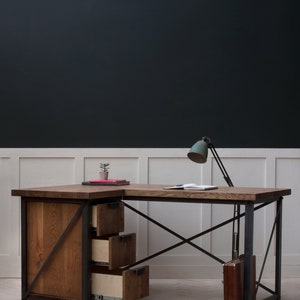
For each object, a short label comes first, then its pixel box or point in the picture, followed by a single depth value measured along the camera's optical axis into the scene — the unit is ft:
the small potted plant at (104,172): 21.64
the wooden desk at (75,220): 18.23
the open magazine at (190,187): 18.73
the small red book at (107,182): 20.88
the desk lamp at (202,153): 19.31
